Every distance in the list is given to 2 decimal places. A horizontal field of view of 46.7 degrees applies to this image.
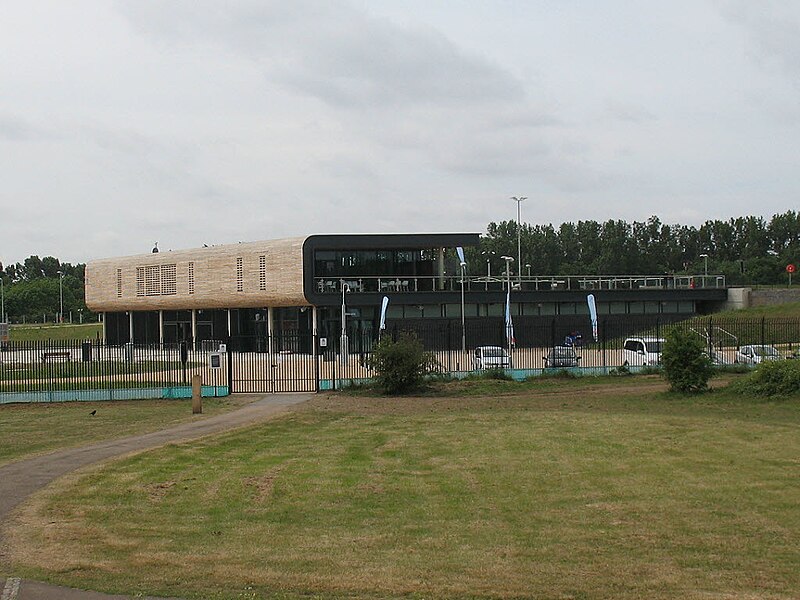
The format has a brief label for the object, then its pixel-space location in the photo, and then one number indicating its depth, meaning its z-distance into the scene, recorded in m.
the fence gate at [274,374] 37.16
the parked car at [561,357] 41.75
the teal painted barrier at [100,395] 33.97
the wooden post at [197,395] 28.72
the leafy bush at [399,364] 34.06
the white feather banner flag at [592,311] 44.08
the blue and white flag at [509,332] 43.89
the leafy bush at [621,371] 38.66
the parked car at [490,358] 43.12
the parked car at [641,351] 42.91
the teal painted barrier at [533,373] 37.41
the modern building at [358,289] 68.12
